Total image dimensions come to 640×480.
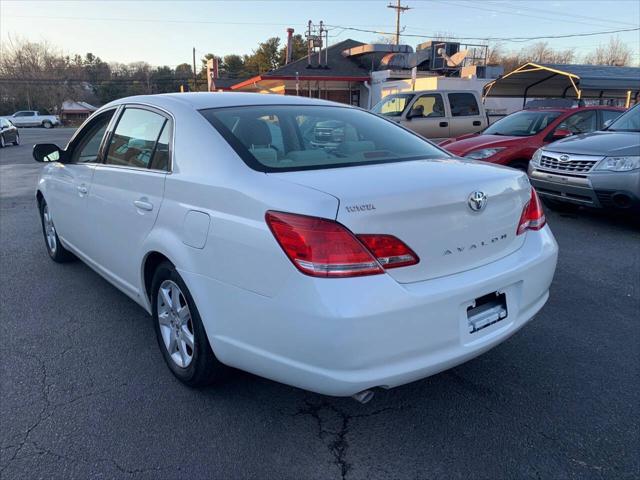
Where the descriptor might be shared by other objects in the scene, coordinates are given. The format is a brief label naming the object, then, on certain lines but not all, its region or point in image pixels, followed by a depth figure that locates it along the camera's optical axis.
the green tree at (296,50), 54.00
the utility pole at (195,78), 56.78
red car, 7.99
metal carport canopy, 13.62
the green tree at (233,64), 65.62
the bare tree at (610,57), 63.66
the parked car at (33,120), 50.41
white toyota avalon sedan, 2.00
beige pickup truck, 11.63
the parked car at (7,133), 23.18
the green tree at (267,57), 57.03
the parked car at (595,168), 5.85
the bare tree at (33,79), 61.91
